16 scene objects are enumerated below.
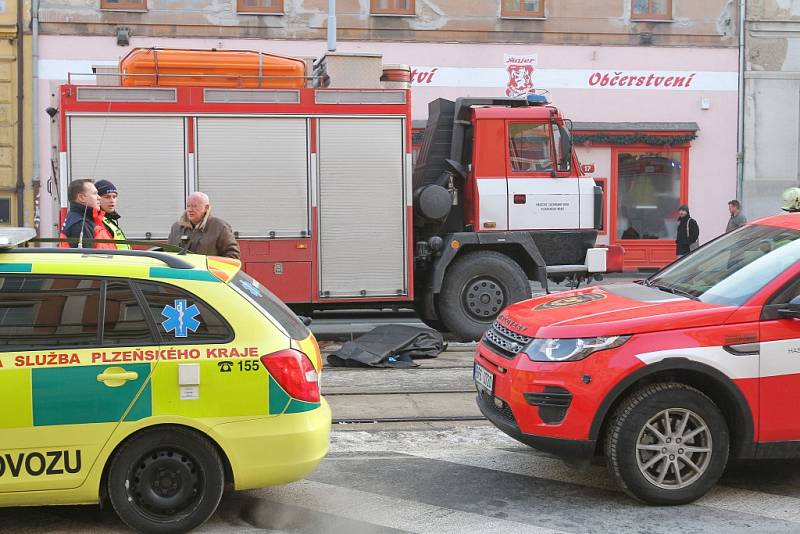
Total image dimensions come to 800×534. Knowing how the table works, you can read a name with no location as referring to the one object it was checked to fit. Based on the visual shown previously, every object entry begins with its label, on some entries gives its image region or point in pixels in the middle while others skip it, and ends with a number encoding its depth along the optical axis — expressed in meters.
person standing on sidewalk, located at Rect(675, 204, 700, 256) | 18.47
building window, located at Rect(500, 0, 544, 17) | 22.23
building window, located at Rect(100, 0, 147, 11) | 21.00
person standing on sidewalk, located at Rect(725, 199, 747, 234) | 17.08
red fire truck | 10.55
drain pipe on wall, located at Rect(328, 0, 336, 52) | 19.84
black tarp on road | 9.68
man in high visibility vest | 7.86
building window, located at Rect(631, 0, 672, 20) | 22.62
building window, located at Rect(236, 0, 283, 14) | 21.52
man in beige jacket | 8.22
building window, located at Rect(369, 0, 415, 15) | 21.95
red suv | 5.18
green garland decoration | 22.12
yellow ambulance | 4.62
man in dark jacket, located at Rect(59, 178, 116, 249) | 7.45
